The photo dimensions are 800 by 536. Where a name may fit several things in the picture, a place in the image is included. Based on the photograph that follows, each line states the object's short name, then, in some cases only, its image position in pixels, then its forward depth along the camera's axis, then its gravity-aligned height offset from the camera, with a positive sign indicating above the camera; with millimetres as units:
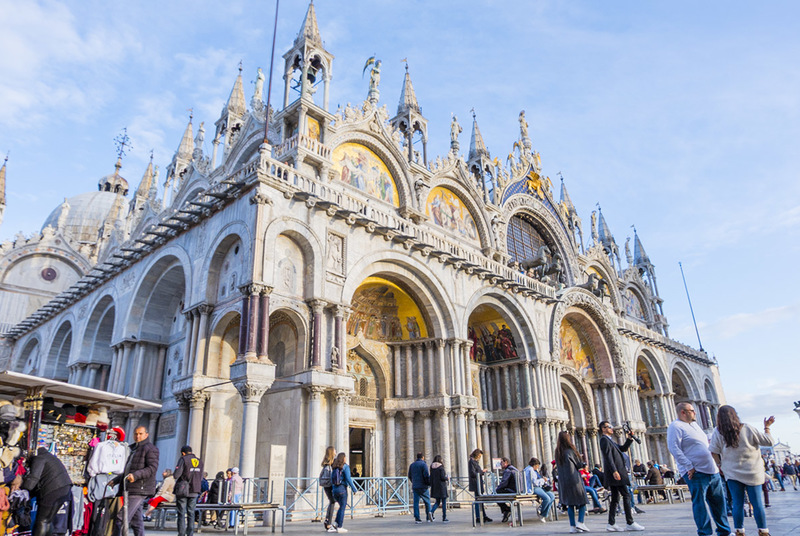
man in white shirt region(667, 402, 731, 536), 5496 +100
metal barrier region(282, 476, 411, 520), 12576 -116
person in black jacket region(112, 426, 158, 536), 6523 +233
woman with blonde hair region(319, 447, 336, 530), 9579 +267
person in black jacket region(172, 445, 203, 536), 8320 +161
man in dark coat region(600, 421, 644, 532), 7746 +178
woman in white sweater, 5332 +225
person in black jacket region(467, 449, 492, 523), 10691 +334
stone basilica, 14852 +6060
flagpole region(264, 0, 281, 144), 15739 +11888
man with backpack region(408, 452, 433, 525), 11102 +194
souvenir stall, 6164 +932
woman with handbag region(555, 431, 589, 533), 7566 +102
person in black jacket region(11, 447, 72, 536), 5938 +133
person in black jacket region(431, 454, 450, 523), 11516 +190
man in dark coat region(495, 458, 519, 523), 10344 +70
